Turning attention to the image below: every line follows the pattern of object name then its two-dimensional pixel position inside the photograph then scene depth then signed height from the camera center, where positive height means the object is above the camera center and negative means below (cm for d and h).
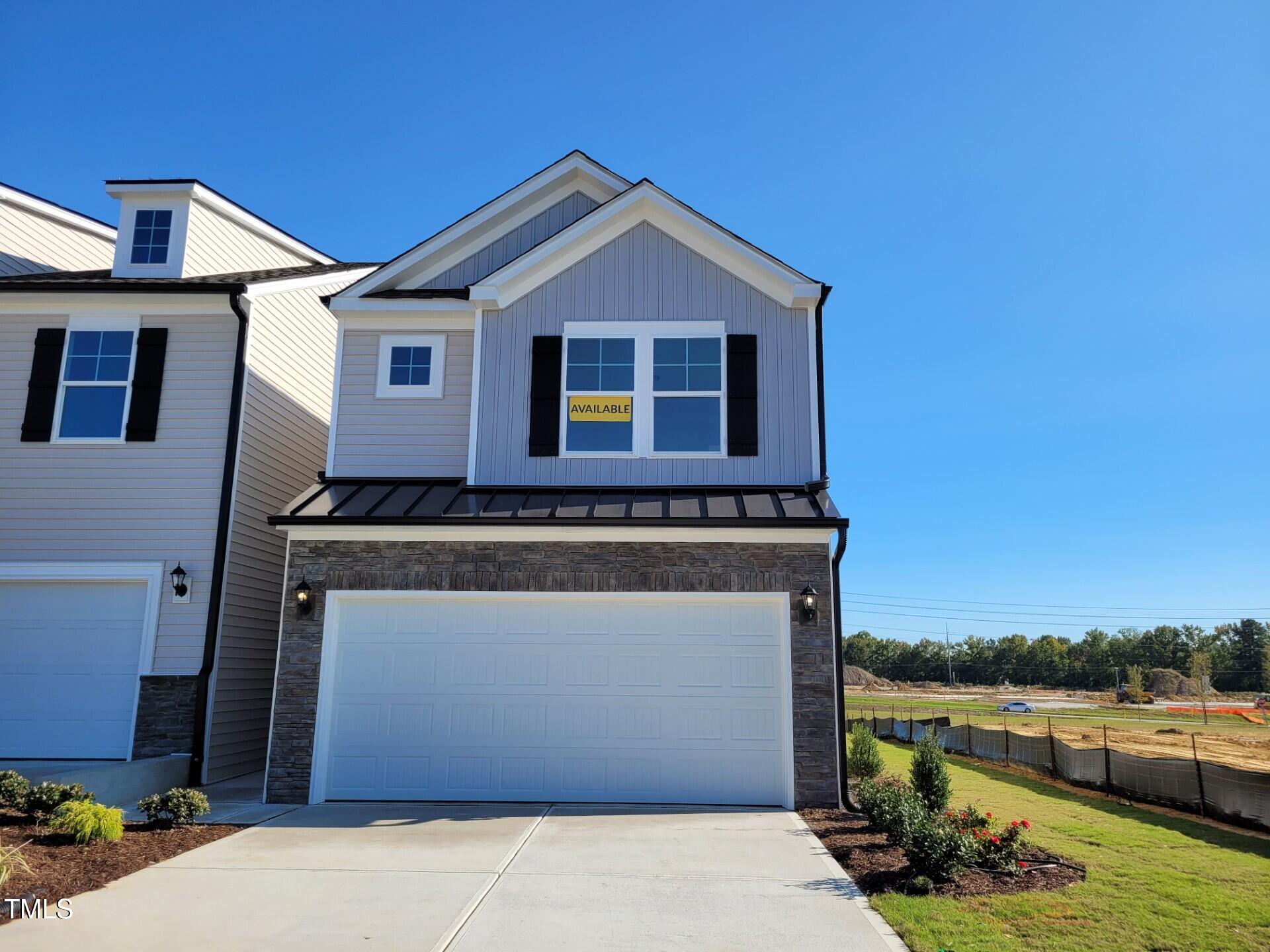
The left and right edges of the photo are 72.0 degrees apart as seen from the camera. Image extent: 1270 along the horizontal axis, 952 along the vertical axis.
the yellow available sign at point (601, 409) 1076 +284
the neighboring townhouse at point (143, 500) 1059 +169
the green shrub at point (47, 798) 754 -140
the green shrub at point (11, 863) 555 -151
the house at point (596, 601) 927 +45
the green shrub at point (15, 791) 759 -135
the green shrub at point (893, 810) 676 -132
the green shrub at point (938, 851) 621 -142
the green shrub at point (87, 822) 695 -149
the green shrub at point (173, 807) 783 -151
